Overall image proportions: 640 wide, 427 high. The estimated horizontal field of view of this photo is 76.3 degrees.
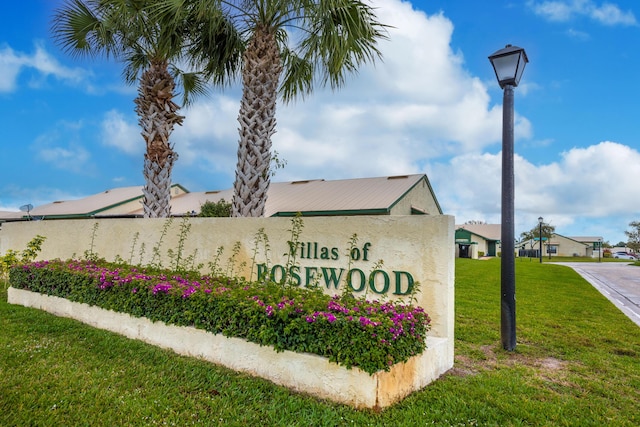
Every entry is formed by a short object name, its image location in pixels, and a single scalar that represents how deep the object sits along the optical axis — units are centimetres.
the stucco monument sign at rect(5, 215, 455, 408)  403
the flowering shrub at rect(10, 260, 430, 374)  392
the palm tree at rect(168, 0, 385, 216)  785
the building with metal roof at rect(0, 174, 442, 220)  2036
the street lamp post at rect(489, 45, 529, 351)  581
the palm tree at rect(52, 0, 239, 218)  996
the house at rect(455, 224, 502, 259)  4353
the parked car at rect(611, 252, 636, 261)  6786
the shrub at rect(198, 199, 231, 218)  2219
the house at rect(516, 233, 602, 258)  7033
